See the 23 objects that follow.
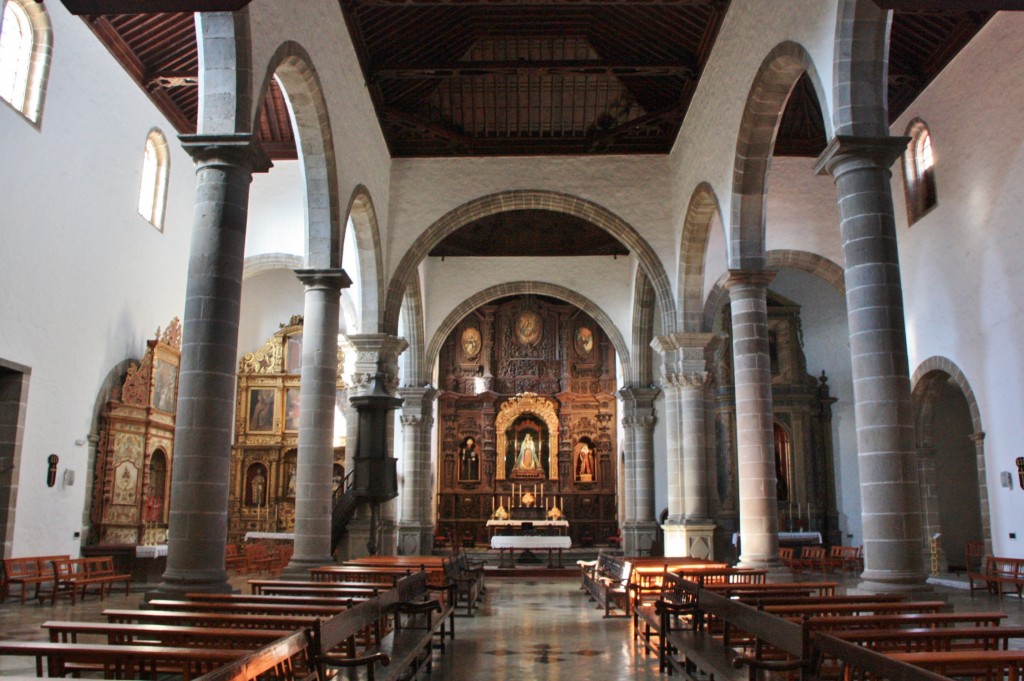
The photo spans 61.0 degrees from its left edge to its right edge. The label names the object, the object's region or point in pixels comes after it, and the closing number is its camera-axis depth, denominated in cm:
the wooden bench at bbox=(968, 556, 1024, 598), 1316
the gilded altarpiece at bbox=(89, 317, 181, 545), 1553
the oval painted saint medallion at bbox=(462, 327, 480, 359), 3102
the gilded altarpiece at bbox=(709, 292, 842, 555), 2470
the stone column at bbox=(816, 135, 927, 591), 834
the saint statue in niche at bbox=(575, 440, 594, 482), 2992
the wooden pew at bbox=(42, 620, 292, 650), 476
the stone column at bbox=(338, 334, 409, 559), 1762
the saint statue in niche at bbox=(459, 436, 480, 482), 3023
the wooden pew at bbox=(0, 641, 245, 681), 412
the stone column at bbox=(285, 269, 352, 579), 1253
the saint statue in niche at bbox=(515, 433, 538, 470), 3008
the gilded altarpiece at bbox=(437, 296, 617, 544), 2966
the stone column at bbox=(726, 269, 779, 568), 1284
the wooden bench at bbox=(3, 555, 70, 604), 1164
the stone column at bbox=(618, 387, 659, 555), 2334
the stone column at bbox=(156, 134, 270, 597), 813
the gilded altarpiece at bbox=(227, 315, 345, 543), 2441
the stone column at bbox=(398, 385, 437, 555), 2342
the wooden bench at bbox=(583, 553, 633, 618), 1245
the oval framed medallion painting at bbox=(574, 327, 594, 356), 3095
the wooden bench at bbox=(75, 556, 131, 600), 1237
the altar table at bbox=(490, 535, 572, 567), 2216
